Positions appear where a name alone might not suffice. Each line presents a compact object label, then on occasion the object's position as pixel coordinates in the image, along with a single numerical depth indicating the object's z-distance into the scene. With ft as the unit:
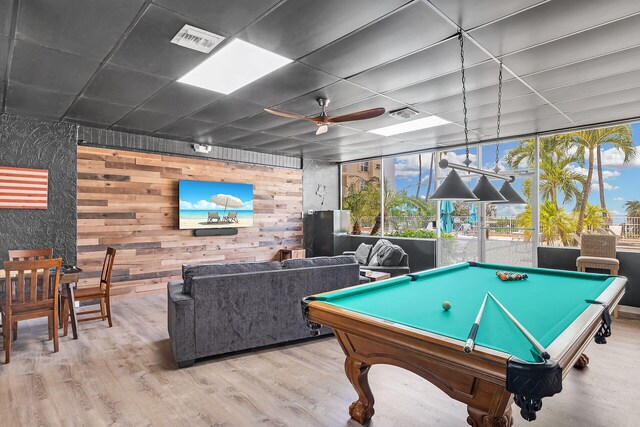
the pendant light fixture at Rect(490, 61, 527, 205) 12.16
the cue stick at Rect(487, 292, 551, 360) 4.50
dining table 12.34
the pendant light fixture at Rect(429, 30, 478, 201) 9.25
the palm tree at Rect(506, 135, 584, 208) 27.25
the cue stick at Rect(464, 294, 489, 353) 4.83
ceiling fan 11.91
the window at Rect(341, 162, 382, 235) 28.41
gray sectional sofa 10.62
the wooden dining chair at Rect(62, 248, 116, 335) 13.09
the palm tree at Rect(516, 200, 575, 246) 26.22
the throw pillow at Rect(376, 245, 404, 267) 19.74
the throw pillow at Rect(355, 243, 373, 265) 22.16
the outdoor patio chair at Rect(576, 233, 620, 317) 15.61
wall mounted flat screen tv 21.43
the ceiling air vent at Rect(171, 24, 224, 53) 8.79
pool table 4.63
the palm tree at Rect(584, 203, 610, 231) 24.73
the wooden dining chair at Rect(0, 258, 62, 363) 10.64
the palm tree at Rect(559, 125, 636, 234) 25.15
